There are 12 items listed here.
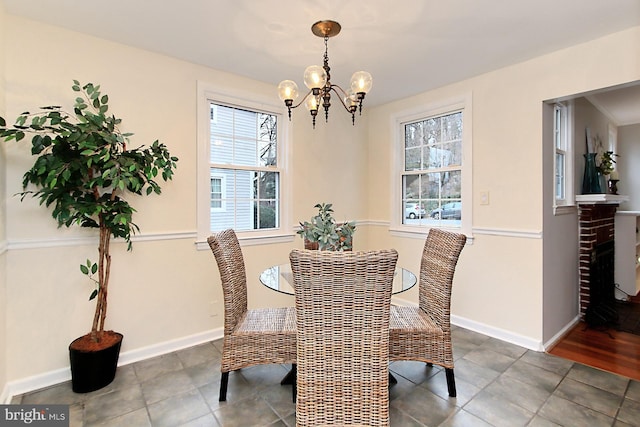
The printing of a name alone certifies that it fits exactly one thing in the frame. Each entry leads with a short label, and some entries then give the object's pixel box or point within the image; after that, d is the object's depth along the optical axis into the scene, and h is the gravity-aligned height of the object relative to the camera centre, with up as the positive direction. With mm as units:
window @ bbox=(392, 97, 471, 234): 3234 +497
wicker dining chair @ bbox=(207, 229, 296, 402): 1960 -771
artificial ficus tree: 1979 +285
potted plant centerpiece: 2133 -140
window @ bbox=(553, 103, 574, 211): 3133 +574
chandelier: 1931 +805
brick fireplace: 3199 -484
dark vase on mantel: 3299 +384
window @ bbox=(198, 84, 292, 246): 2908 +467
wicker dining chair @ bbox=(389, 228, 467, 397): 1979 -715
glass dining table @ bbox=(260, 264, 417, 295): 1981 -455
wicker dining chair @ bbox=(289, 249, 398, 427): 1357 -554
